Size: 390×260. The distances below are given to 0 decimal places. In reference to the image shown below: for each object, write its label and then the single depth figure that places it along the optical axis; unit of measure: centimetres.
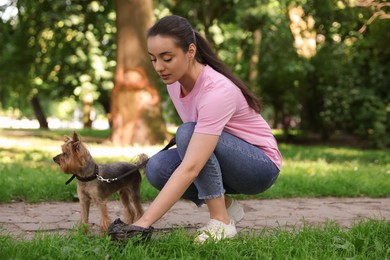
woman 371
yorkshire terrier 420
